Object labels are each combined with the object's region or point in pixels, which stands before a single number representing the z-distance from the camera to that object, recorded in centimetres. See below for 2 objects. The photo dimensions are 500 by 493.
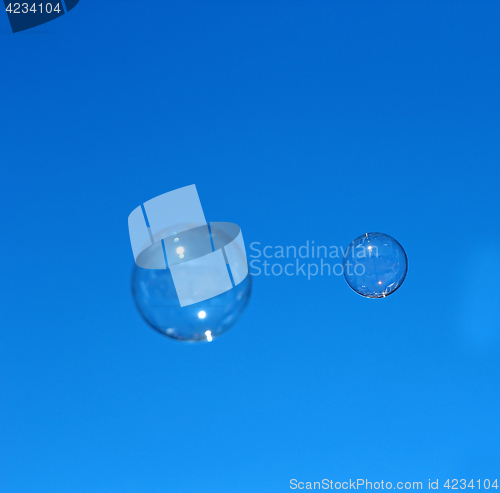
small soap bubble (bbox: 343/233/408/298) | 279
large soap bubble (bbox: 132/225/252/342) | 215
